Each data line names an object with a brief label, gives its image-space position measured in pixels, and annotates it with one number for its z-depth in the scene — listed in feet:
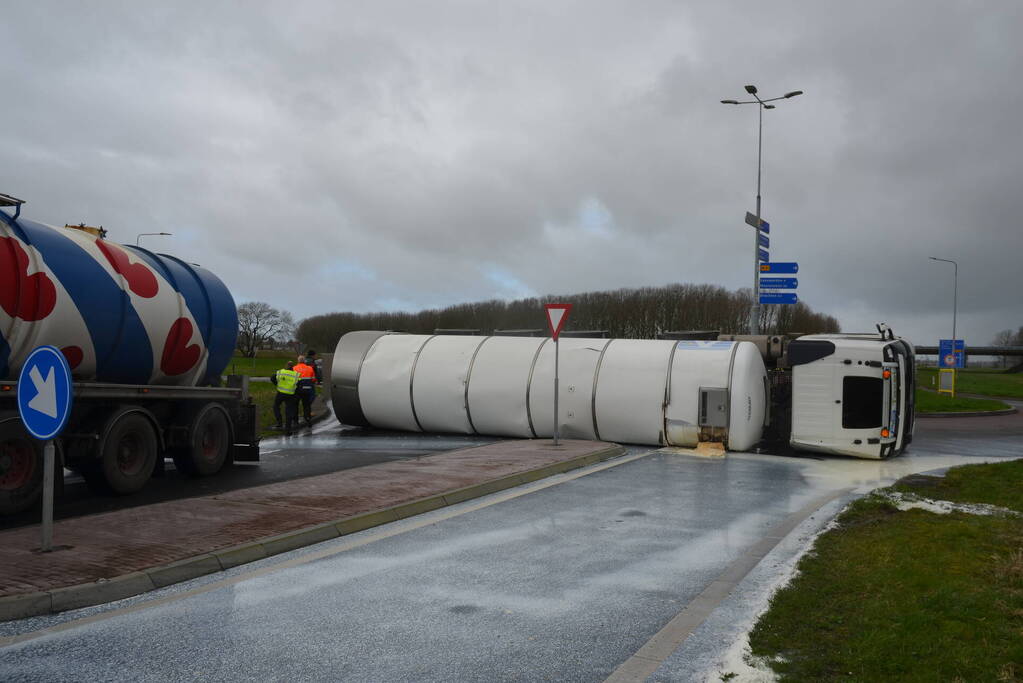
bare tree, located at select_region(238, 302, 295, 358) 249.96
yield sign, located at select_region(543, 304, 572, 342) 48.55
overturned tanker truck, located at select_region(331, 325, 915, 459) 50.26
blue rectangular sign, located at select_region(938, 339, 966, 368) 121.19
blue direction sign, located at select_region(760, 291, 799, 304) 79.92
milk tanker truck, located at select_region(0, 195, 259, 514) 29.45
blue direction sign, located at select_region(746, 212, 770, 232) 77.66
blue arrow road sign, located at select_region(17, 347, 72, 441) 21.33
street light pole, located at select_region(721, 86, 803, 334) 78.28
